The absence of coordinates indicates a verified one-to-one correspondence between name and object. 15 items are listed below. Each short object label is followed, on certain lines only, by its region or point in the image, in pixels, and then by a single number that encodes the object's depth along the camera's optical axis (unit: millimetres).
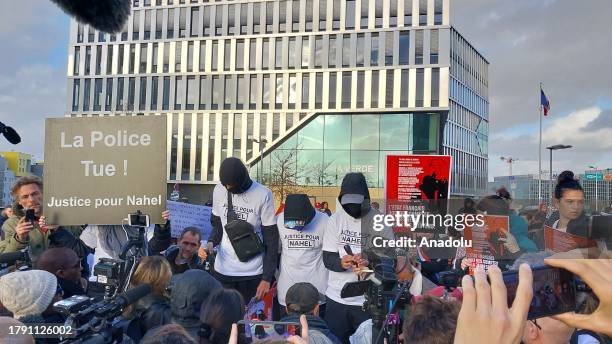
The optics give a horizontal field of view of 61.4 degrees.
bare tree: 40375
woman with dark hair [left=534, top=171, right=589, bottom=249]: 2391
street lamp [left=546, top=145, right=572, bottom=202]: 15384
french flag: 18022
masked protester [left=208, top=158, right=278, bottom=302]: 4594
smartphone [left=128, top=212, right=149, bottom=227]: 3438
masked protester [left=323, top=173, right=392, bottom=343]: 4258
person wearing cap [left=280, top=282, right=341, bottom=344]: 3699
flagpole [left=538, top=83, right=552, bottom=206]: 18678
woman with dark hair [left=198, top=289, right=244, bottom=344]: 2880
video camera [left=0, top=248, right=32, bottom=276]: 3111
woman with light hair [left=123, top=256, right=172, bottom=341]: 3005
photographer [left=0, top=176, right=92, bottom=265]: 4309
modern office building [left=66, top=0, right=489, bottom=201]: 42250
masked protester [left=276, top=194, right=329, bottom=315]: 4758
